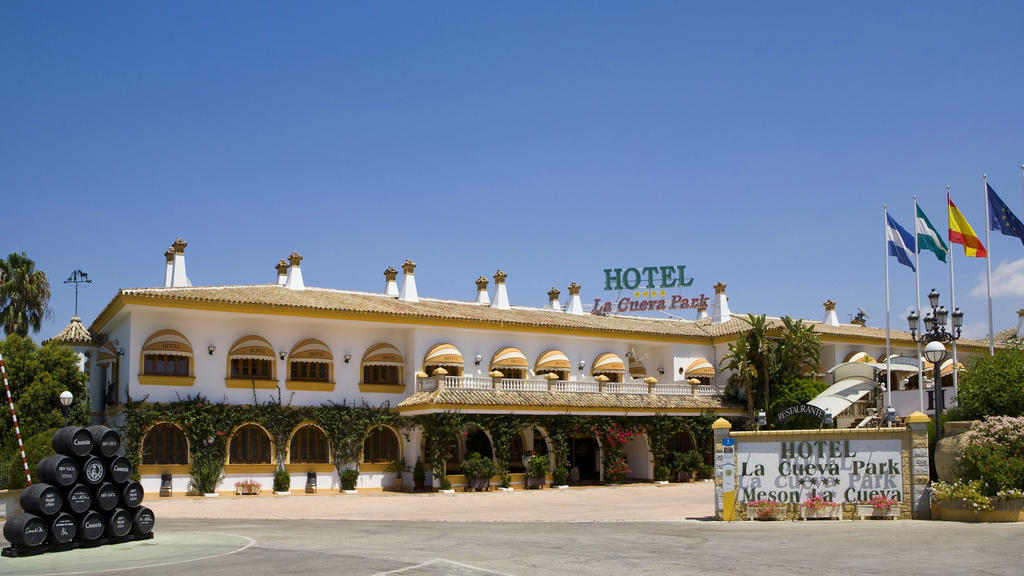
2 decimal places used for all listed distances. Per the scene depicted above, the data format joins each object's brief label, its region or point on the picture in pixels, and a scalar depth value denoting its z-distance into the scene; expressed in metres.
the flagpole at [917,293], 35.62
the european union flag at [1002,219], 33.22
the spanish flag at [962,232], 34.19
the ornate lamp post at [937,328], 23.88
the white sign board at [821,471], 22.80
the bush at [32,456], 26.66
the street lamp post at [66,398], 28.59
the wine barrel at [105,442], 19.84
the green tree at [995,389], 25.11
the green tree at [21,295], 50.53
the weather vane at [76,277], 50.47
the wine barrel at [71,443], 19.29
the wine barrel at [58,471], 18.73
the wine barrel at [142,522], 19.97
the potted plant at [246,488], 36.72
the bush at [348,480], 38.75
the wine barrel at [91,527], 18.98
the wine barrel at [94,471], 19.33
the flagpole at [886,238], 37.43
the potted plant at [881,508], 22.48
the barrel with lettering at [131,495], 19.89
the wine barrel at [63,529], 18.41
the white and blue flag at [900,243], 36.88
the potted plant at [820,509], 22.84
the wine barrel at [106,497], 19.39
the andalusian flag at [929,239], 35.41
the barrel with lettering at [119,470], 19.80
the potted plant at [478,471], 38.47
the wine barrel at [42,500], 18.27
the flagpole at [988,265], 33.74
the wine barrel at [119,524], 19.52
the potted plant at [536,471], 40.00
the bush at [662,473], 43.06
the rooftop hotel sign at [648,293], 54.59
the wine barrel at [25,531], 17.81
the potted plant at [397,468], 40.35
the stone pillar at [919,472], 22.38
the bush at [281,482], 37.50
